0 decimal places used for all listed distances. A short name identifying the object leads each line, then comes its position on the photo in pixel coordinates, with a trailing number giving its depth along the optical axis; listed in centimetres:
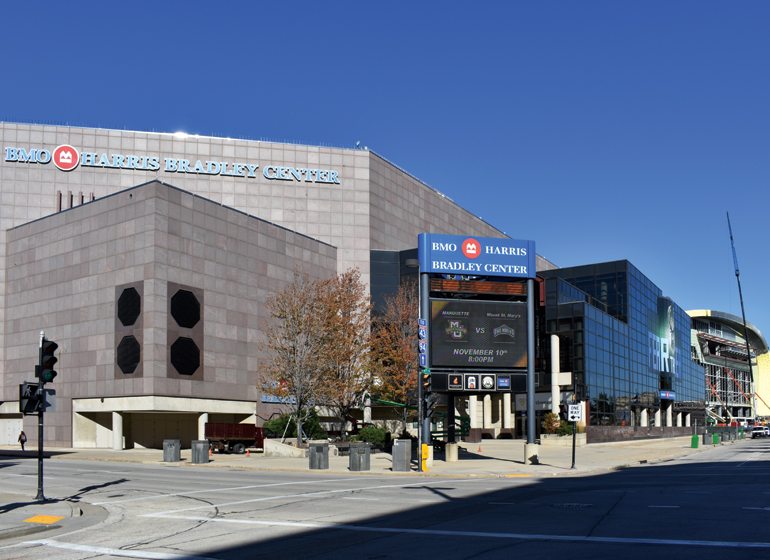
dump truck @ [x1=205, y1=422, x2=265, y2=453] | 5056
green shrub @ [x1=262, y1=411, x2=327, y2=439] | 5891
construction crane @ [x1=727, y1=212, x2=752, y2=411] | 14212
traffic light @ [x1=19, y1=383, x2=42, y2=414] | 2086
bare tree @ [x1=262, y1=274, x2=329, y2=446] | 5300
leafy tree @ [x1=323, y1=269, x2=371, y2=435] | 5753
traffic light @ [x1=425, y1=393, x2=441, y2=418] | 3630
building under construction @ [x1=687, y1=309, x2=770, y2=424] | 18162
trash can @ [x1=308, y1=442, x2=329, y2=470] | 3631
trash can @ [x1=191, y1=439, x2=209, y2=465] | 4097
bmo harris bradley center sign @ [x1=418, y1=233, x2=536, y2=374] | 3900
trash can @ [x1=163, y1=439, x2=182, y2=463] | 4291
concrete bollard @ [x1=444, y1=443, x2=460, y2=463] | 4044
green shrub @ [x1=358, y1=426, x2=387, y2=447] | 5272
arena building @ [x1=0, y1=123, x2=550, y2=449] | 6141
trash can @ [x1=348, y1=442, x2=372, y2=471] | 3475
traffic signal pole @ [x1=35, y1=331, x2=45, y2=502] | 2097
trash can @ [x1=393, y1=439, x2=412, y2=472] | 3378
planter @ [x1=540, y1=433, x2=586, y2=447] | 6712
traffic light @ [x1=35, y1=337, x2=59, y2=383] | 2111
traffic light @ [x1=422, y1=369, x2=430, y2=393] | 3528
